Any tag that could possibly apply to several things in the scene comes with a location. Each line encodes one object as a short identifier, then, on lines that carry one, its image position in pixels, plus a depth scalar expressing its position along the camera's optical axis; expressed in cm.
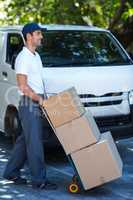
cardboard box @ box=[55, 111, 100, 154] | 826
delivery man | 841
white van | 1020
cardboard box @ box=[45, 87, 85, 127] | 825
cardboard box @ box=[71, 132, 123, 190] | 822
